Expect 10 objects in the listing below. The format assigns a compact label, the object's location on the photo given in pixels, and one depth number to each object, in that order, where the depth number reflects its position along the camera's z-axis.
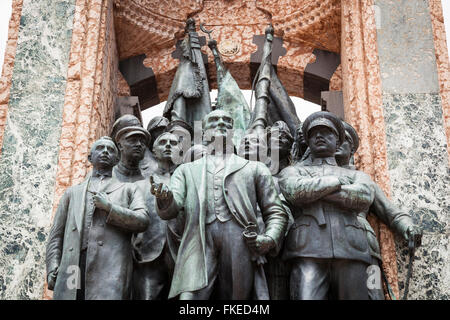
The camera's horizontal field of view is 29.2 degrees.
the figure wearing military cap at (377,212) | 7.57
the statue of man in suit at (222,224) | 6.63
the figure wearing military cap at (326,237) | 6.95
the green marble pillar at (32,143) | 8.12
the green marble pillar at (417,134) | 8.10
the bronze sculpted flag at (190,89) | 9.52
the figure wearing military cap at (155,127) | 8.95
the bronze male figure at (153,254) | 7.16
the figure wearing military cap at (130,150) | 7.79
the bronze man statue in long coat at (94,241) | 6.83
